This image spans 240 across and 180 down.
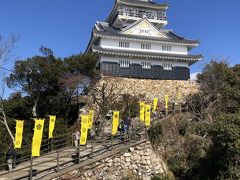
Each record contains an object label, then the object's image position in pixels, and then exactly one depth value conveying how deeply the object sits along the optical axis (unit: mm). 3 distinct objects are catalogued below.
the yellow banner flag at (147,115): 11898
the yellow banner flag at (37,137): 7997
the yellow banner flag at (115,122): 11011
